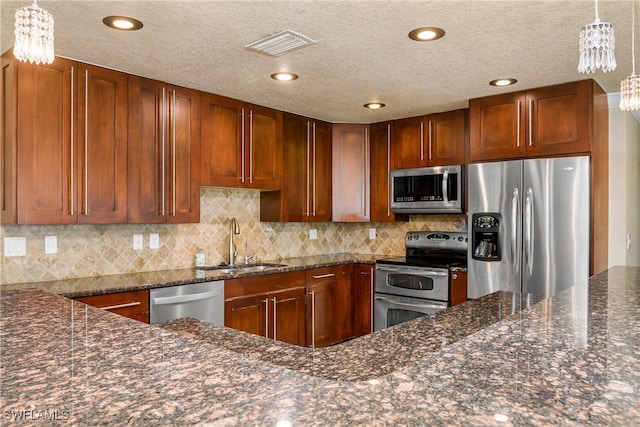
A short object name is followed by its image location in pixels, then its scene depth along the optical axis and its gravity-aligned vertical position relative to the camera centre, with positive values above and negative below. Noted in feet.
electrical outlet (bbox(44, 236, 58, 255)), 9.96 -0.59
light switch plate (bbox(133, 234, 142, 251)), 11.50 -0.63
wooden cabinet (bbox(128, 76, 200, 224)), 10.61 +1.51
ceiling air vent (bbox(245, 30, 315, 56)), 8.32 +3.17
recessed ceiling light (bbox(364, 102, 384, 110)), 13.57 +3.22
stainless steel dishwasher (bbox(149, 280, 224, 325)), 9.87 -1.89
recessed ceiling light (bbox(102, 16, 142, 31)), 7.61 +3.21
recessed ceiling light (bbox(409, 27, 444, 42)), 8.05 +3.17
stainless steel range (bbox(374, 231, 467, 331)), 13.60 -1.87
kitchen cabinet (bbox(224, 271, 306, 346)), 11.54 -2.36
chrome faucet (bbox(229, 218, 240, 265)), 13.64 -0.65
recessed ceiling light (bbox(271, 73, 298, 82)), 10.72 +3.22
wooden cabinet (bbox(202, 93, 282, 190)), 12.21 +1.99
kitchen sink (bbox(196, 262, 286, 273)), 12.59 -1.46
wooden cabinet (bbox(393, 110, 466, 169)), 14.21 +2.36
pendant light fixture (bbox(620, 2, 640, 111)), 6.63 +1.71
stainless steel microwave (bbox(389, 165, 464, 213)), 14.19 +0.79
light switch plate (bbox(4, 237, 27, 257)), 9.44 -0.58
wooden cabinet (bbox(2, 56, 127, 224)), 8.82 +1.47
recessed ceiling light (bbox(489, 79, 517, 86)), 11.15 +3.17
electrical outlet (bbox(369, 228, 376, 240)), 17.40 -0.69
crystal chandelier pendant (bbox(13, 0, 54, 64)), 4.67 +1.84
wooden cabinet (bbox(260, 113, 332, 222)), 14.52 +1.27
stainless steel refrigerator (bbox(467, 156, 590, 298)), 11.10 -0.28
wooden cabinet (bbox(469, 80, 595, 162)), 11.16 +2.32
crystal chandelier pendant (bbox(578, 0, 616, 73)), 4.95 +1.78
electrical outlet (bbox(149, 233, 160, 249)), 11.85 -0.62
